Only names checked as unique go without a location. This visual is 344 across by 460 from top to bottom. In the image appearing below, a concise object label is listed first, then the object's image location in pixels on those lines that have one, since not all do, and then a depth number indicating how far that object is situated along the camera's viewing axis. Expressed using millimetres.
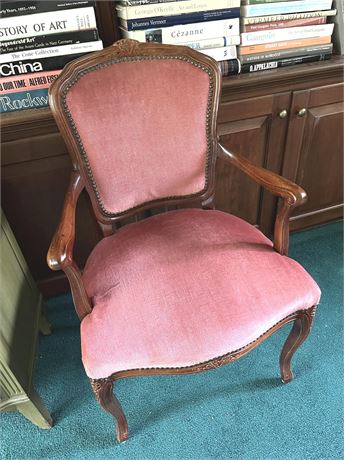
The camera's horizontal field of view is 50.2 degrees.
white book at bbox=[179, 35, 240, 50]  1090
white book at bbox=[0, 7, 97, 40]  923
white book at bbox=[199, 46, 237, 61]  1108
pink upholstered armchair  813
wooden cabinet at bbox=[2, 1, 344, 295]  1068
